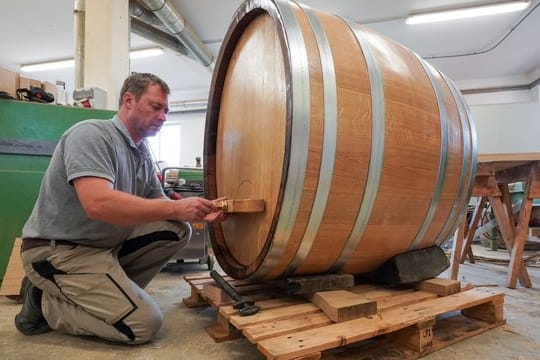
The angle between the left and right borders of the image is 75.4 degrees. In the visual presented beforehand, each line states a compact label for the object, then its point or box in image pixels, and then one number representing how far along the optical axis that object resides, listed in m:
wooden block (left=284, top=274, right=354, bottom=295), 1.44
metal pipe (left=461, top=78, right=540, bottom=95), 8.64
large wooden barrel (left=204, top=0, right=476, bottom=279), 1.26
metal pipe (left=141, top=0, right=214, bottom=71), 4.69
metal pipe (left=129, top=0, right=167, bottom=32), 4.48
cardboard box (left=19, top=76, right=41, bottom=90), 2.74
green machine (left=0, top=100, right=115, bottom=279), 2.32
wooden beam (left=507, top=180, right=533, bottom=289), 2.57
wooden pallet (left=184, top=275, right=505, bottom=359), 1.16
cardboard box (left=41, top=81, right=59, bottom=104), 3.11
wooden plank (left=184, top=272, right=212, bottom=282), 1.99
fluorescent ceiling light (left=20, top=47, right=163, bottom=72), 7.70
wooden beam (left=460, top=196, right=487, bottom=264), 3.24
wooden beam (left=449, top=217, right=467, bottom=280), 2.73
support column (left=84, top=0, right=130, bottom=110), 3.54
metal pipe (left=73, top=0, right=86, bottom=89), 3.76
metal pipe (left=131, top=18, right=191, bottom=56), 5.16
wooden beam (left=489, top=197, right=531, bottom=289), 2.65
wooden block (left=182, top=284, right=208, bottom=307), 1.95
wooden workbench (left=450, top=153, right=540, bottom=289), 2.57
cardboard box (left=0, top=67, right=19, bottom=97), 2.57
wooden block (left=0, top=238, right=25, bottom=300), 2.06
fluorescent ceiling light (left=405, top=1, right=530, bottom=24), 5.56
